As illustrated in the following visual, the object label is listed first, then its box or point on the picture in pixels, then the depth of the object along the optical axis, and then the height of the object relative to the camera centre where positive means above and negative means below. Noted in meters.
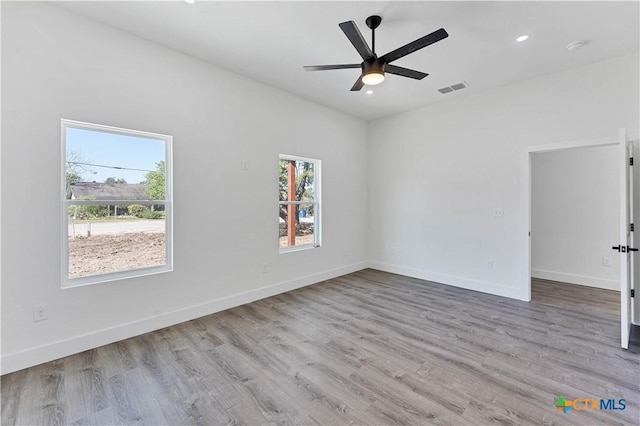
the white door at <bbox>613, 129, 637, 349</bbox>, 2.53 -0.29
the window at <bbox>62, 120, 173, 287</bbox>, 2.58 +0.10
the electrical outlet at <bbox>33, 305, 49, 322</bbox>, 2.32 -0.85
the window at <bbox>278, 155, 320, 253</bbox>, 4.45 +0.16
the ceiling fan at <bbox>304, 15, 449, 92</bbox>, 2.15 +1.37
